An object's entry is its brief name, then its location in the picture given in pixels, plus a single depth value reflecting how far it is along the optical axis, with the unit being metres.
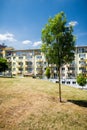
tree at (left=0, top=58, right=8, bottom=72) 27.95
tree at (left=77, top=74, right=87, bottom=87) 29.08
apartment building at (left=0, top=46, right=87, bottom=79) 40.46
